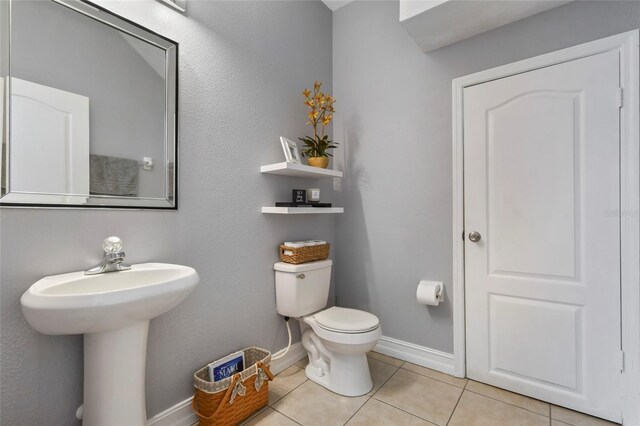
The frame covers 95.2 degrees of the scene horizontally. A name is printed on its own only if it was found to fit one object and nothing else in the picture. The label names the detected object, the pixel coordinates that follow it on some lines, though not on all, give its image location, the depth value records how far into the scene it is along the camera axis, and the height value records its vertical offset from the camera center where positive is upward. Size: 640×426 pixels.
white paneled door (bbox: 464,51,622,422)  1.53 -0.12
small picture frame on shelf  1.99 +0.44
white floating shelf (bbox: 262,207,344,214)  1.85 +0.02
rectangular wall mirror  1.05 +0.44
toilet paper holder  1.96 -0.54
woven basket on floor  1.42 -0.92
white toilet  1.71 -0.70
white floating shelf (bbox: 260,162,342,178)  1.82 +0.29
